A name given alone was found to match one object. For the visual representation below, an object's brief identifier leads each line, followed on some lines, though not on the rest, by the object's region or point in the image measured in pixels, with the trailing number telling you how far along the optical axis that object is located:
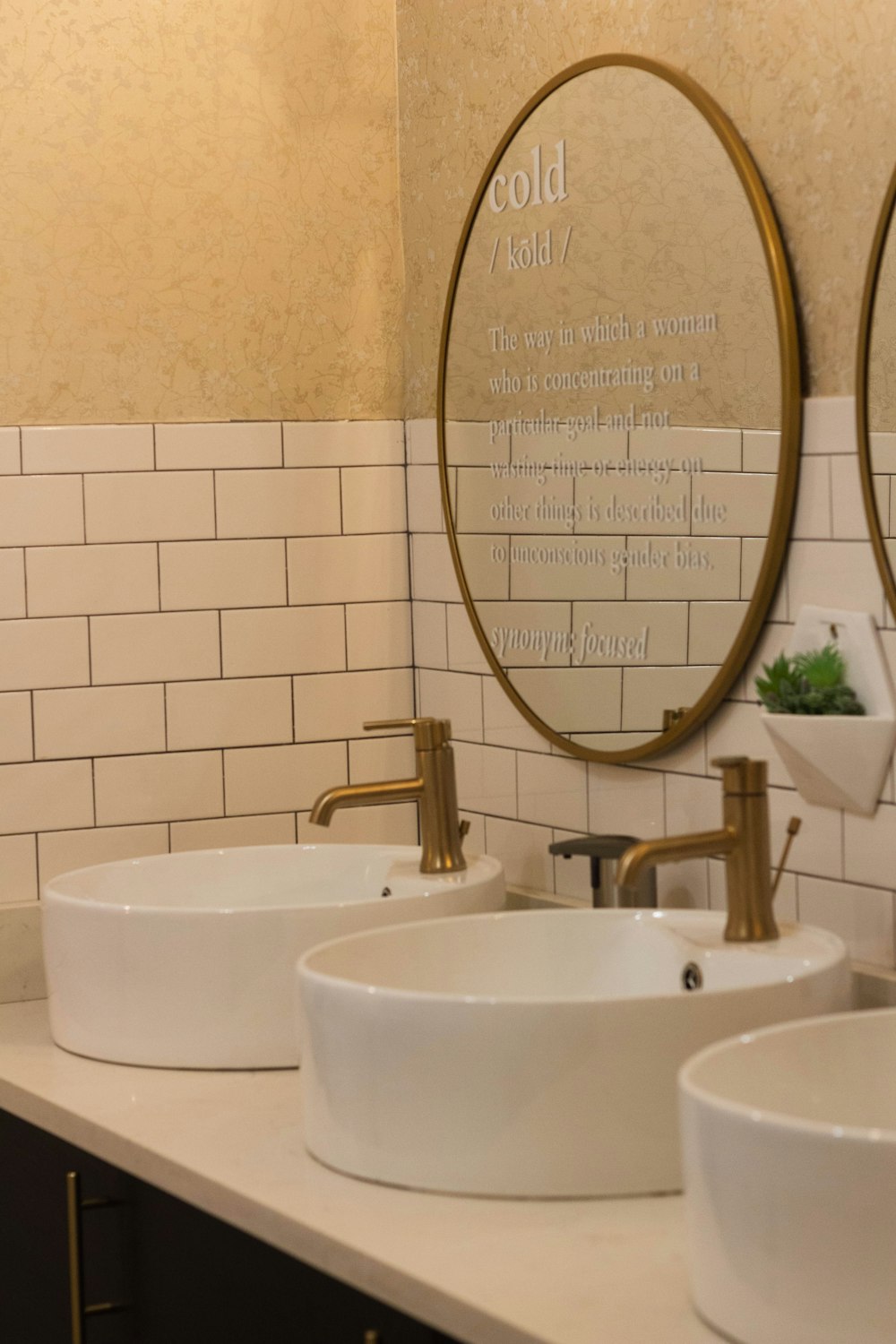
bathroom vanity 2.31
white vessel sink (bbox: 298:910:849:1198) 2.43
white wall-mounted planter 2.67
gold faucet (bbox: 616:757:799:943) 2.62
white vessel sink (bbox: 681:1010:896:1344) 2.17
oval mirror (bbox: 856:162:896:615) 2.62
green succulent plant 2.69
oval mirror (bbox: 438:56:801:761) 2.79
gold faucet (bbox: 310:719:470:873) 2.99
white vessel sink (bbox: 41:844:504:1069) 2.81
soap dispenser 2.87
